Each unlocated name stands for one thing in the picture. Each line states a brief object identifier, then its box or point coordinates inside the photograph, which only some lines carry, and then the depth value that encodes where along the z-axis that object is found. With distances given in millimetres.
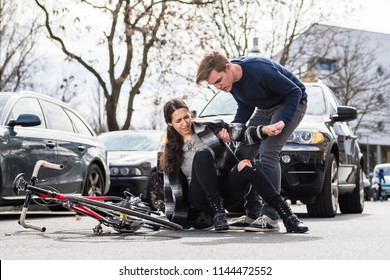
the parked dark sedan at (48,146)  10023
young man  7152
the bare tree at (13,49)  33469
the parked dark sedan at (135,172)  14680
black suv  10109
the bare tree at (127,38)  24609
